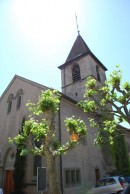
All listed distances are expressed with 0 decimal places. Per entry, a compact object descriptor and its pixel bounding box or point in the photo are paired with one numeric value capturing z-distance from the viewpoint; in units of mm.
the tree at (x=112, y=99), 10766
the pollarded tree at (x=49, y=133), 9320
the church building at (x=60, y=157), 13339
